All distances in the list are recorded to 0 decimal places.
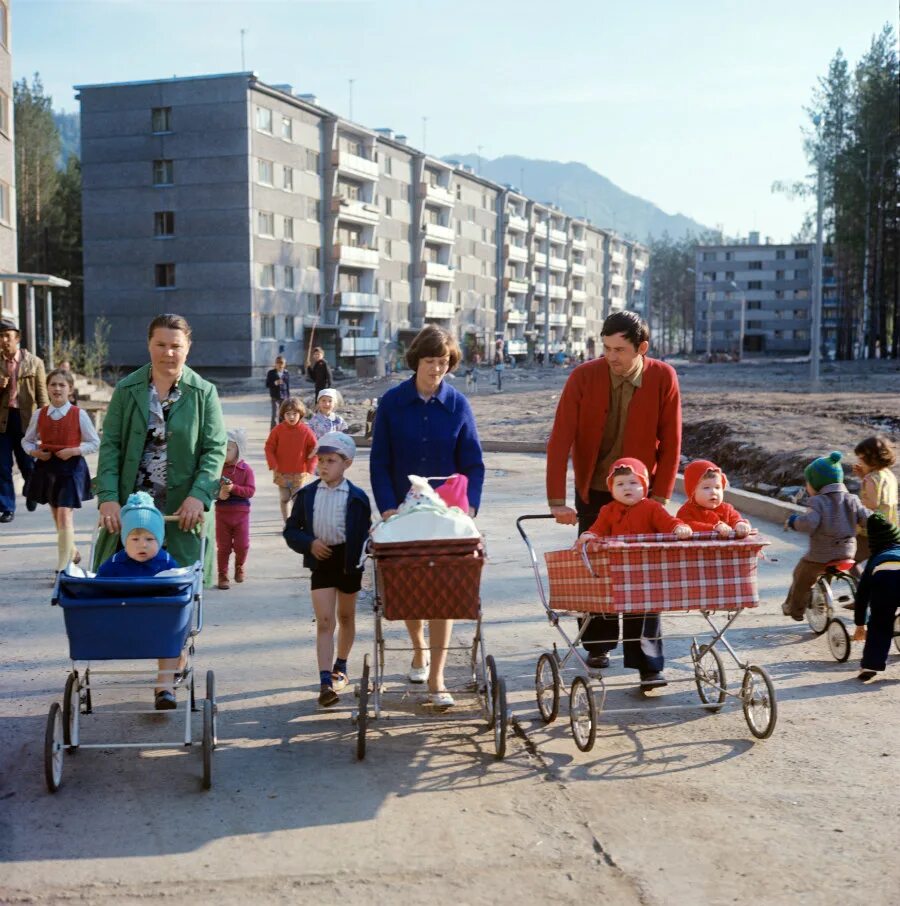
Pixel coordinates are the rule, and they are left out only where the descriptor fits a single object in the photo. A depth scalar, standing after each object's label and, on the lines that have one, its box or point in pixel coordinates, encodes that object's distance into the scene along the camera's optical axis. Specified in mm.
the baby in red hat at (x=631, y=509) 5703
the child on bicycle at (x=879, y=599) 6410
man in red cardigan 6406
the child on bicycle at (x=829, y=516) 7352
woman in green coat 5797
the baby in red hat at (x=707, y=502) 6176
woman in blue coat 6020
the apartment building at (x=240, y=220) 61125
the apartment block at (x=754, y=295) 149875
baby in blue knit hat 5289
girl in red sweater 11383
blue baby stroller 4801
